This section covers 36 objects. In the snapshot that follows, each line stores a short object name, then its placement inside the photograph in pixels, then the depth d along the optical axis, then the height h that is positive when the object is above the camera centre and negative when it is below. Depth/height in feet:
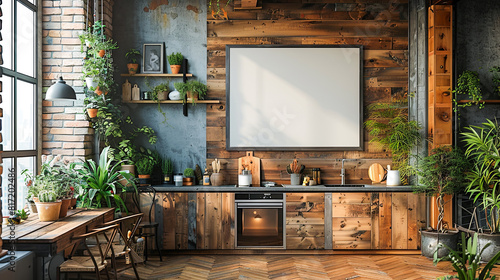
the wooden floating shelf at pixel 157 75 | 20.49 +2.97
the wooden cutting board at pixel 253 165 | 20.97 -1.14
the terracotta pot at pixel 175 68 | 20.58 +3.29
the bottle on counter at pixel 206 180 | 20.15 -1.77
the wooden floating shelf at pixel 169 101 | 20.39 +1.77
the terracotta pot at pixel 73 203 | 15.88 -2.23
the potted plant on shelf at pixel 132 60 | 20.51 +3.70
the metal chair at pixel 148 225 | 18.07 -3.38
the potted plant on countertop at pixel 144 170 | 19.85 -1.31
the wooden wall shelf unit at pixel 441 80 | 18.95 +2.55
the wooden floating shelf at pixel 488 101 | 19.16 +1.68
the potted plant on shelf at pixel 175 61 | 20.56 +3.61
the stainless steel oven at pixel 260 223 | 19.31 -3.53
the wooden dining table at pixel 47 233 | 11.16 -2.43
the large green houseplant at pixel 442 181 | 17.98 -1.62
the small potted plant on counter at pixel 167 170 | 20.35 -1.35
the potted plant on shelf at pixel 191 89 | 20.31 +2.31
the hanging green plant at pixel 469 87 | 18.76 +2.23
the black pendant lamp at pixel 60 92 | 14.65 +1.58
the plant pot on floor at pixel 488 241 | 16.58 -3.81
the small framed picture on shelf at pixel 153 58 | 20.80 +3.79
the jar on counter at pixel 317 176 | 20.61 -1.62
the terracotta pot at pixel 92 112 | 17.87 +1.12
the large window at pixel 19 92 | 15.05 +1.71
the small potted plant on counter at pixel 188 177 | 20.12 -1.63
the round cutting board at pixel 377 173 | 20.65 -1.48
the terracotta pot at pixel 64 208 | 13.96 -2.11
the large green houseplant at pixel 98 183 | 16.56 -1.59
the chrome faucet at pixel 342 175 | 20.71 -1.61
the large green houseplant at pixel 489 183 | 16.66 -1.68
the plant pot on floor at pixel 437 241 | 17.88 -3.99
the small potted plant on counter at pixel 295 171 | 20.38 -1.39
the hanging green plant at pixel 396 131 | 19.57 +0.43
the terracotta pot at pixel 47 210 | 13.32 -2.08
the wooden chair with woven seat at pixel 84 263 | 12.34 -3.48
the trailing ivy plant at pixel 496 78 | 19.37 +2.69
